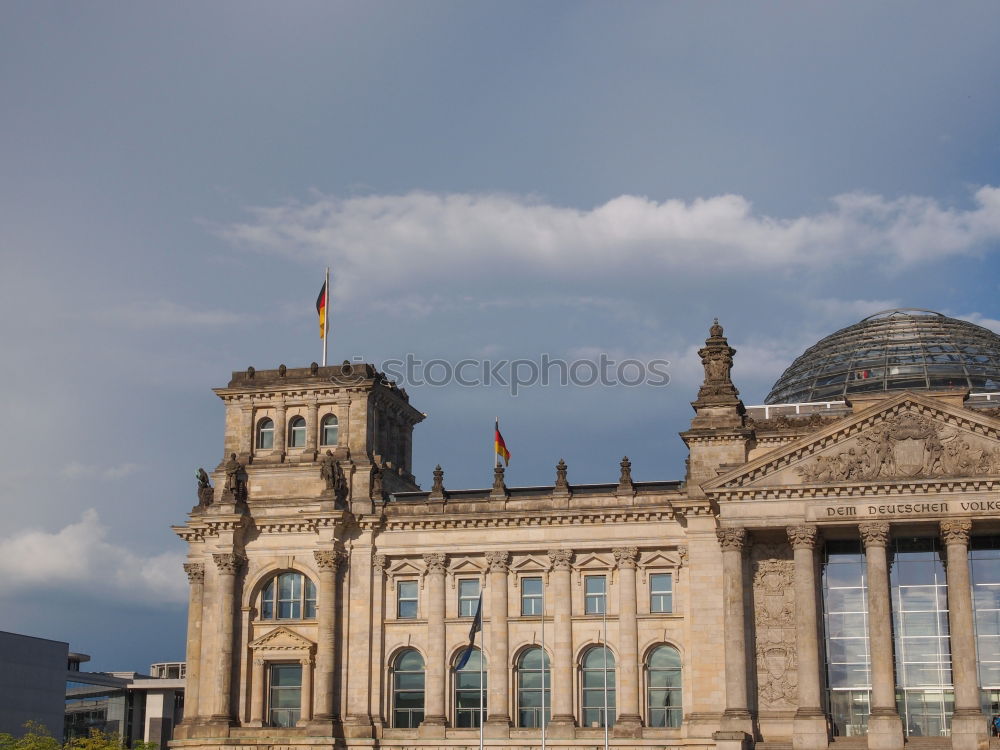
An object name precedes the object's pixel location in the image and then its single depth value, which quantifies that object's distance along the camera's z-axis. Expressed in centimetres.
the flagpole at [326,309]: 8012
